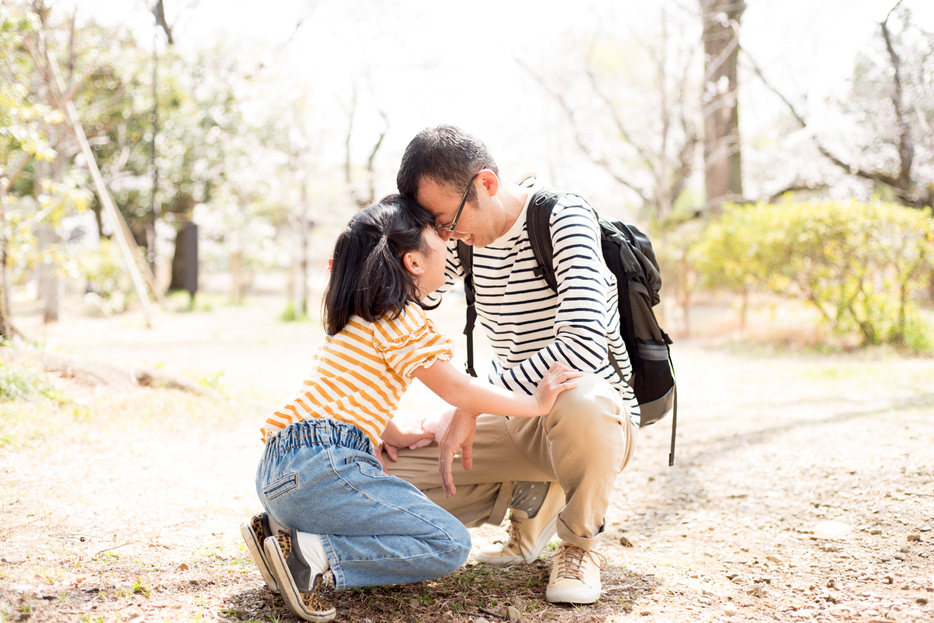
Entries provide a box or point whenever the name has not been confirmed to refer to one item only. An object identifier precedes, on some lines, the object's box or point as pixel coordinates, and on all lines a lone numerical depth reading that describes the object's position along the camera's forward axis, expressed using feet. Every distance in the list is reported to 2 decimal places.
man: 6.05
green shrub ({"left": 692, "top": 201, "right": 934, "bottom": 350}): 19.76
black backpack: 6.92
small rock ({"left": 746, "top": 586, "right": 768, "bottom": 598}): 6.15
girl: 5.14
